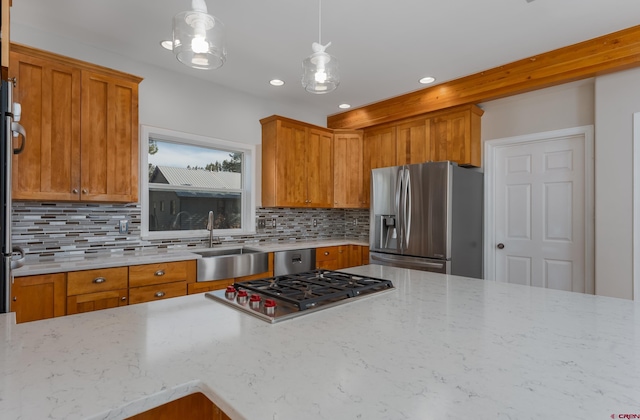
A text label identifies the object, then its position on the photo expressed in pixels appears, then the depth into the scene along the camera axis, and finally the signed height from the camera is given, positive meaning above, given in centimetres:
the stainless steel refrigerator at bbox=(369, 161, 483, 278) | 327 -8
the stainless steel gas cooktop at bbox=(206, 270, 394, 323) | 120 -34
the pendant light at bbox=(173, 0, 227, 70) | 140 +74
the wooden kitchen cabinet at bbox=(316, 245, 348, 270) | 384 -55
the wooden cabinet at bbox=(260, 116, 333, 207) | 386 +55
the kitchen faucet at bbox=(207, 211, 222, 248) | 344 -18
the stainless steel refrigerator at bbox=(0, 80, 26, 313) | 125 +9
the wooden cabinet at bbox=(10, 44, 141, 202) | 229 +59
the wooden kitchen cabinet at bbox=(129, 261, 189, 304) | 250 -54
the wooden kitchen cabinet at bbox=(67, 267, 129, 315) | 226 -55
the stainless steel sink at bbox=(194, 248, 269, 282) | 286 -49
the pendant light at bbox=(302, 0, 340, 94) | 174 +73
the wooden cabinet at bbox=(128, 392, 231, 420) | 85 -52
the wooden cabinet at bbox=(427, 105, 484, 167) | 353 +81
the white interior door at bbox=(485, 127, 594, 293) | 307 +1
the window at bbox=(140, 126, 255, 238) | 325 +27
